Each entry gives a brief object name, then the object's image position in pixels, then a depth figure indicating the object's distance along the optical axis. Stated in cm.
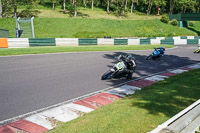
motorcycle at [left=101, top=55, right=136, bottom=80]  991
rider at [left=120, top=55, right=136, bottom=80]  1026
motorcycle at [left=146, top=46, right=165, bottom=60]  1605
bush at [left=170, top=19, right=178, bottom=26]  5216
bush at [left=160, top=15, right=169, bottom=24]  5224
